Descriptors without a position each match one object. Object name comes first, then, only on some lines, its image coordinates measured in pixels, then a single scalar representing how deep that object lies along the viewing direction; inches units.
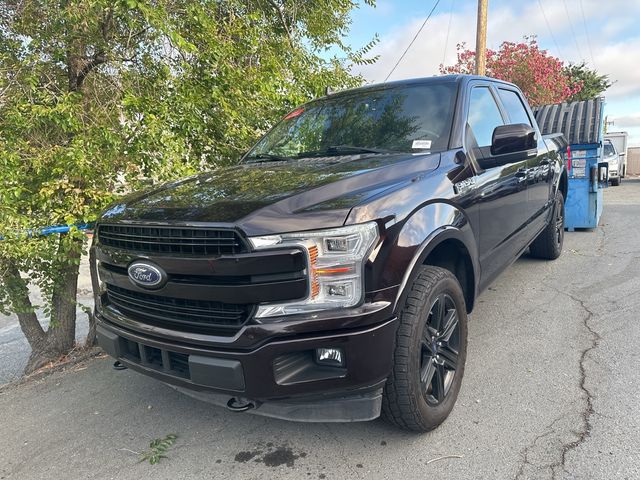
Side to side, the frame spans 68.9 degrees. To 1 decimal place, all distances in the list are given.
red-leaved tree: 728.3
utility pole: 451.5
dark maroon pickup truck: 79.0
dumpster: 284.8
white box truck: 951.6
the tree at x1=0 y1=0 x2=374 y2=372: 144.3
